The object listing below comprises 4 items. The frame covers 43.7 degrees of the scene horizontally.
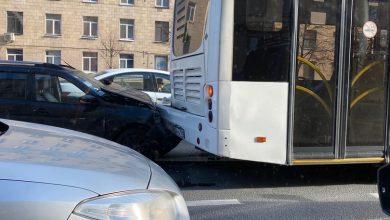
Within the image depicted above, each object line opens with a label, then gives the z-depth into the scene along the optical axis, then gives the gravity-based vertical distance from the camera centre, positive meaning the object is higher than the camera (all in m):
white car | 10.31 +0.04
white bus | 5.45 +0.04
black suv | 6.81 -0.34
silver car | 2.16 -0.50
